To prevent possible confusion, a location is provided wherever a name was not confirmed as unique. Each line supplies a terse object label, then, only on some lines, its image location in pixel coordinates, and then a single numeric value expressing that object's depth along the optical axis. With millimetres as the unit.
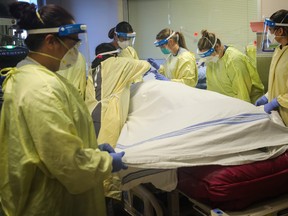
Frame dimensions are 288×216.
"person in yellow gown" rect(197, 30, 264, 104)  2654
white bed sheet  1307
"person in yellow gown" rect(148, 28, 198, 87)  2920
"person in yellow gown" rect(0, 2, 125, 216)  1006
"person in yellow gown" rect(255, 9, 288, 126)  2037
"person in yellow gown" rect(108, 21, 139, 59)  3039
